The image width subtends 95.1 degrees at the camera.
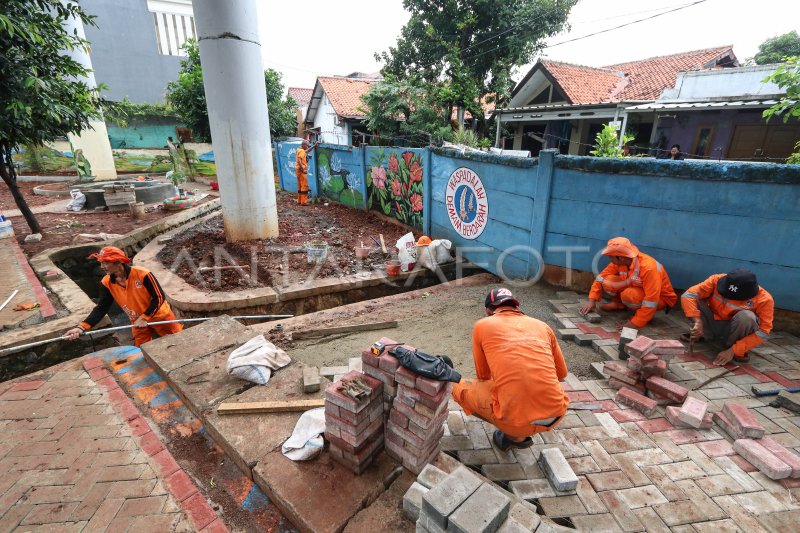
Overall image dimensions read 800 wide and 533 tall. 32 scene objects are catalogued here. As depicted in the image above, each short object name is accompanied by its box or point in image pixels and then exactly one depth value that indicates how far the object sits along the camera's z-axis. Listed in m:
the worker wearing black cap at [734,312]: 3.35
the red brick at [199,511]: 2.04
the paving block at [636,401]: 2.88
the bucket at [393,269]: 6.18
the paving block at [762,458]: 2.29
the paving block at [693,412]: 2.68
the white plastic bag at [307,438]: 2.28
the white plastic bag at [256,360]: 2.98
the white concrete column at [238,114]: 6.24
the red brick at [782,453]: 2.31
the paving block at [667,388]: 2.90
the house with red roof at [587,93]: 13.46
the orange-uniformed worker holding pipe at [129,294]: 3.80
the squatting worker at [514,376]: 2.30
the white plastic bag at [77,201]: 10.98
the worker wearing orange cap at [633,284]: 3.98
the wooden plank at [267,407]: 2.68
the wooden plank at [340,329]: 4.23
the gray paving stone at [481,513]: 1.45
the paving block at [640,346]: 3.05
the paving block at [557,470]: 2.19
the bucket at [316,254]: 6.42
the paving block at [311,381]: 2.86
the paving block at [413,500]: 1.89
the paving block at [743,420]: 2.57
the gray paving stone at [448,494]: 1.51
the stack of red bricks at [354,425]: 2.02
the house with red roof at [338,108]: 21.48
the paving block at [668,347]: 3.09
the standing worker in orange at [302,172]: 11.24
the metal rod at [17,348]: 3.88
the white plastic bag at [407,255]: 6.29
